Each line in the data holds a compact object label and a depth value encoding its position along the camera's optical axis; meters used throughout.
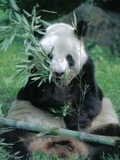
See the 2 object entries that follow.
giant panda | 10.46
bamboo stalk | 8.91
